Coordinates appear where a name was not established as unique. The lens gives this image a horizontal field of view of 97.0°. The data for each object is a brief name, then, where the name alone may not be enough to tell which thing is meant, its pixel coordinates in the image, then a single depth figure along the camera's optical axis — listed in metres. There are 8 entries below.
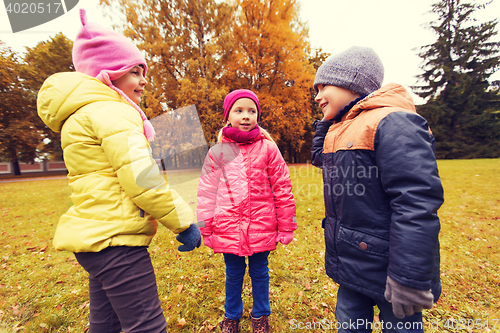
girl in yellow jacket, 1.25
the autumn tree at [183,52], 13.91
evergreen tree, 23.22
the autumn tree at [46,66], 15.77
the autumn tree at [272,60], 14.91
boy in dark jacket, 1.11
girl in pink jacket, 2.05
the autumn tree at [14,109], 13.82
